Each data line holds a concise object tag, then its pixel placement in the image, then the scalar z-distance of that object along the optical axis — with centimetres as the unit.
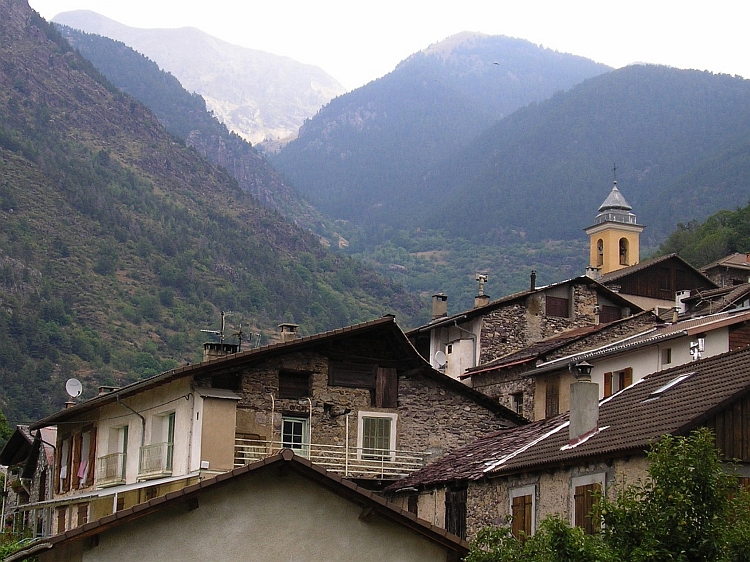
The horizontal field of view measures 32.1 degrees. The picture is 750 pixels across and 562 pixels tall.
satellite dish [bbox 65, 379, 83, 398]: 4238
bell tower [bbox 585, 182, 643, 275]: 9156
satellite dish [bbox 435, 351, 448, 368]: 4247
